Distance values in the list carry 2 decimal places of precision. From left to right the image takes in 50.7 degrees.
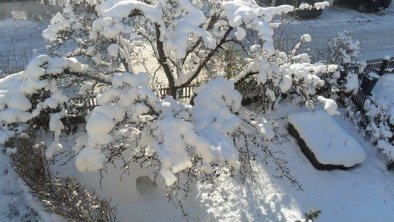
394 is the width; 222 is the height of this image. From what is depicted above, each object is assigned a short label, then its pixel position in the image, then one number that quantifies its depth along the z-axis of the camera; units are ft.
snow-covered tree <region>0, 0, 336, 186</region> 21.13
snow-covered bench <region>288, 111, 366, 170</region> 35.32
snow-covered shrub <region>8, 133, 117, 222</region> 26.35
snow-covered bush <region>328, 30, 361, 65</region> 44.91
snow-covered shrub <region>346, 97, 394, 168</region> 36.76
